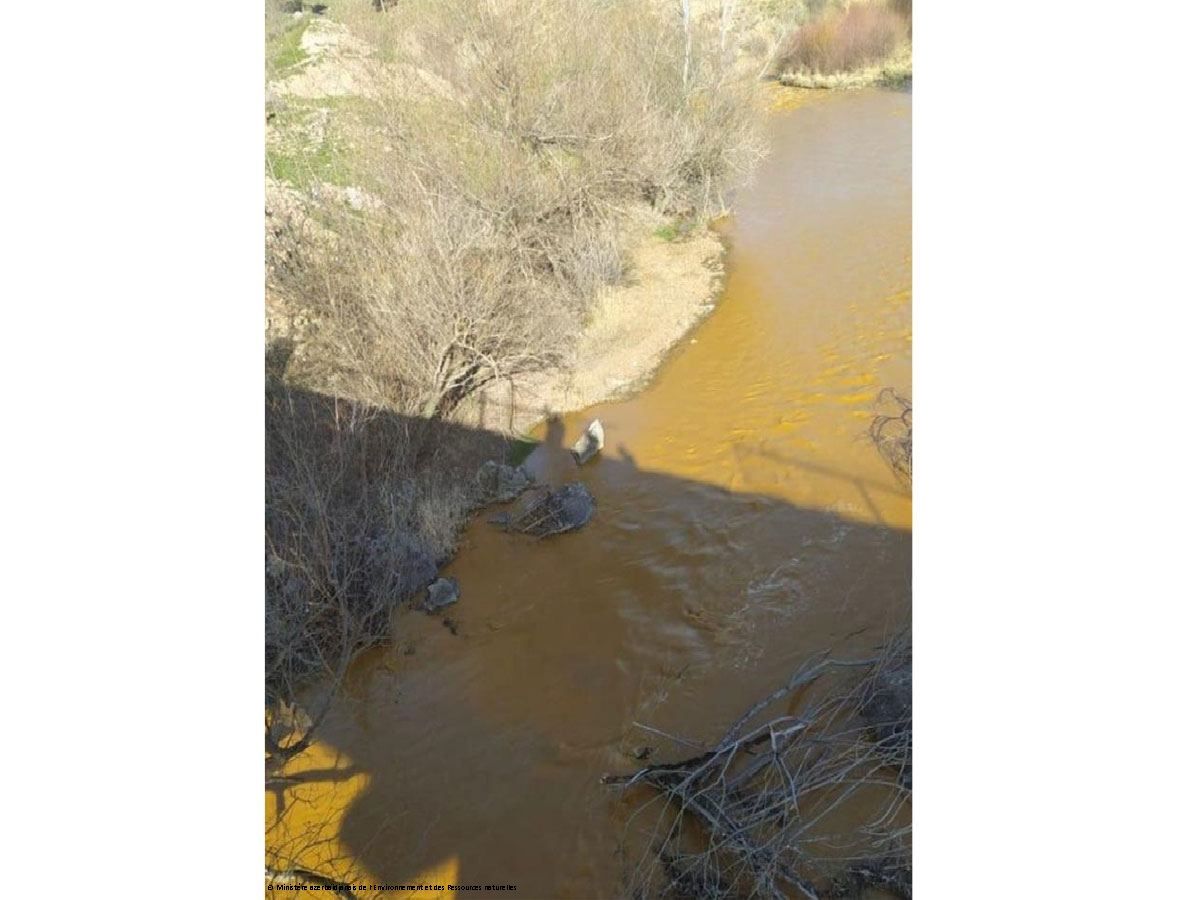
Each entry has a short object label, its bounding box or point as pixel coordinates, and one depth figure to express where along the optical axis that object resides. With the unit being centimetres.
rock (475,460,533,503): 919
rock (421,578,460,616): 767
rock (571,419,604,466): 980
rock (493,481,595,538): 862
